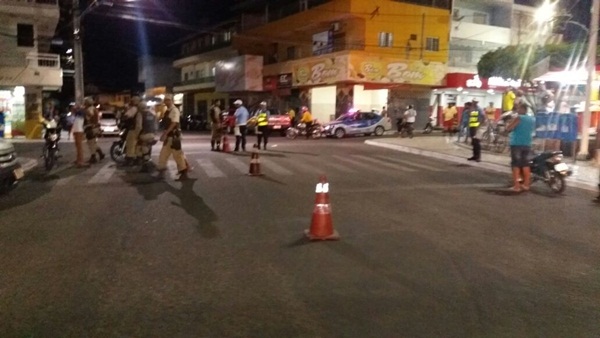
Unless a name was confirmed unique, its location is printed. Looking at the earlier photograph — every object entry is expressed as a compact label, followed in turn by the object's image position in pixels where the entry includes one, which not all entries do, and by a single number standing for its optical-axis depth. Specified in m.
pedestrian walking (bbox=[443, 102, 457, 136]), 28.59
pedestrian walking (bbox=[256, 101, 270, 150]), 20.48
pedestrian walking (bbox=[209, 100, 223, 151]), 21.20
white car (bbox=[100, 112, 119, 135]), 34.16
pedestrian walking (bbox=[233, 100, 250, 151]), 20.52
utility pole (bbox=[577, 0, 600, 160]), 17.38
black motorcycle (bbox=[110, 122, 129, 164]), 16.98
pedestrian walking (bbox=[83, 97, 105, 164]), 16.62
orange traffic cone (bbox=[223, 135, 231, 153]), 21.54
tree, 24.98
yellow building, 38.16
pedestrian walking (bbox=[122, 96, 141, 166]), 15.52
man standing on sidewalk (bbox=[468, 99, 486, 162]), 18.05
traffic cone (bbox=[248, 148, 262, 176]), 14.46
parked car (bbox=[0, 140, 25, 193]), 10.95
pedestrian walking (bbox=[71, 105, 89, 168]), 16.14
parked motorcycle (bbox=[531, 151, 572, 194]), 12.29
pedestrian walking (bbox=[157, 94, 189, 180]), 13.87
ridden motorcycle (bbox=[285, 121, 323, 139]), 33.28
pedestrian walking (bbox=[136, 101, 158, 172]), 15.60
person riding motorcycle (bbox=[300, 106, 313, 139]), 33.41
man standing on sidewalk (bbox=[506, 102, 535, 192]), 12.16
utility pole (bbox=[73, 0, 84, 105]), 27.06
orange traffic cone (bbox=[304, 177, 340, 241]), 7.88
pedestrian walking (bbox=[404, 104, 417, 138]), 29.42
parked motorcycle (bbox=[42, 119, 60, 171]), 15.81
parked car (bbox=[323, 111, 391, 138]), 33.19
